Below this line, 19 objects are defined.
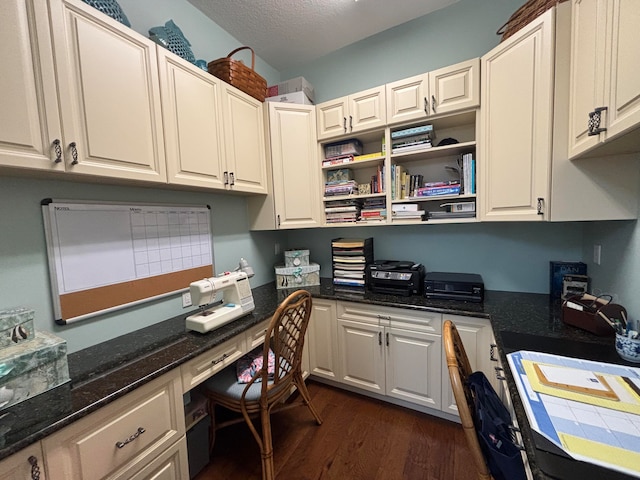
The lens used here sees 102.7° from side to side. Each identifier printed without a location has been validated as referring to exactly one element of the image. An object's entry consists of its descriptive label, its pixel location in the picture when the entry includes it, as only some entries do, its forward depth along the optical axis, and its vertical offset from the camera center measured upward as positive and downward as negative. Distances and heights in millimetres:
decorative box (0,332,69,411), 829 -463
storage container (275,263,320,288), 2283 -461
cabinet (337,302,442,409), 1726 -944
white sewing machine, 1377 -445
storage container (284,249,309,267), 2318 -301
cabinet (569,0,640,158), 785 +502
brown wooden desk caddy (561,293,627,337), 1147 -470
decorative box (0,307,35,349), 921 -336
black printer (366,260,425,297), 1906 -435
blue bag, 805 -732
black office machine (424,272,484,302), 1699 -472
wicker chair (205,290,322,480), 1339 -882
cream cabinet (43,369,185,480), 823 -745
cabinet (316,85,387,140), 1935 +863
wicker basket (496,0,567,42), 1300 +1089
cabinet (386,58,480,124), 1642 +861
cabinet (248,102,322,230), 2084 +427
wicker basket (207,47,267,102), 1743 +1080
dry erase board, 1194 -122
